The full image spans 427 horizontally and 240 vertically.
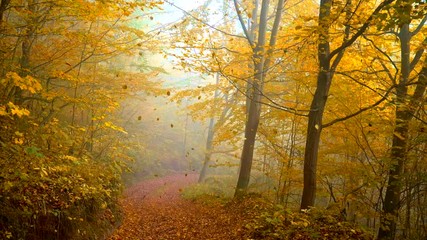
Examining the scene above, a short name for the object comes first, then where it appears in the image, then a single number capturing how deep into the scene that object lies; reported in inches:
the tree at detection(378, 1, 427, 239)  251.3
